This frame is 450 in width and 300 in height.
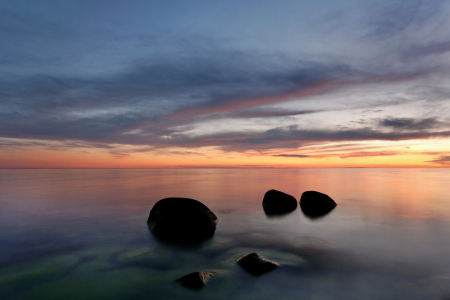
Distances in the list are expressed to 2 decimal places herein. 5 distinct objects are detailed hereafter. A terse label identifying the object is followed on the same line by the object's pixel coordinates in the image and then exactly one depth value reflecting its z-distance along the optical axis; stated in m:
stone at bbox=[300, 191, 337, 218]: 16.17
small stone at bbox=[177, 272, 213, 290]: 6.29
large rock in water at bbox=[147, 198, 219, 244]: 10.48
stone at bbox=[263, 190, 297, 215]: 16.35
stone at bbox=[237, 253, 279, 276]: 7.02
